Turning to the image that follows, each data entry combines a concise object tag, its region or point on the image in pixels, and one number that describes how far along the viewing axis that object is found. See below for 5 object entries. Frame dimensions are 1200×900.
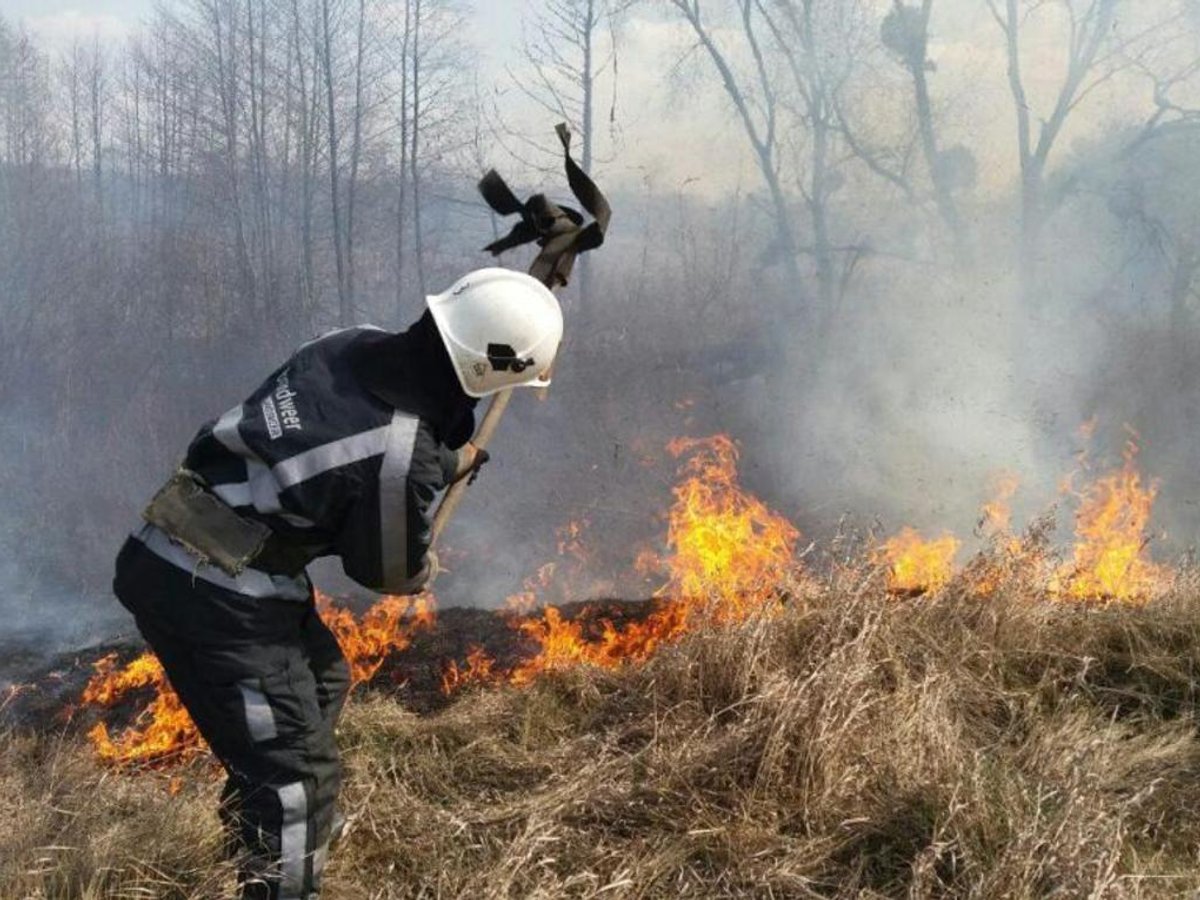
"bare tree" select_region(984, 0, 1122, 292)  13.20
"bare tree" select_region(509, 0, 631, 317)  14.27
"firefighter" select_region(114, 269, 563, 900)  2.54
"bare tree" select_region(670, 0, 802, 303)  14.07
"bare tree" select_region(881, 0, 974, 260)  13.62
